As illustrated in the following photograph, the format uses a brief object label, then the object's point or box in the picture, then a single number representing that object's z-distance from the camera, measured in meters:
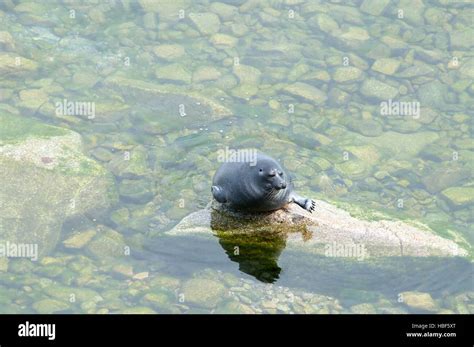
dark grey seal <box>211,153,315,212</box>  9.90
